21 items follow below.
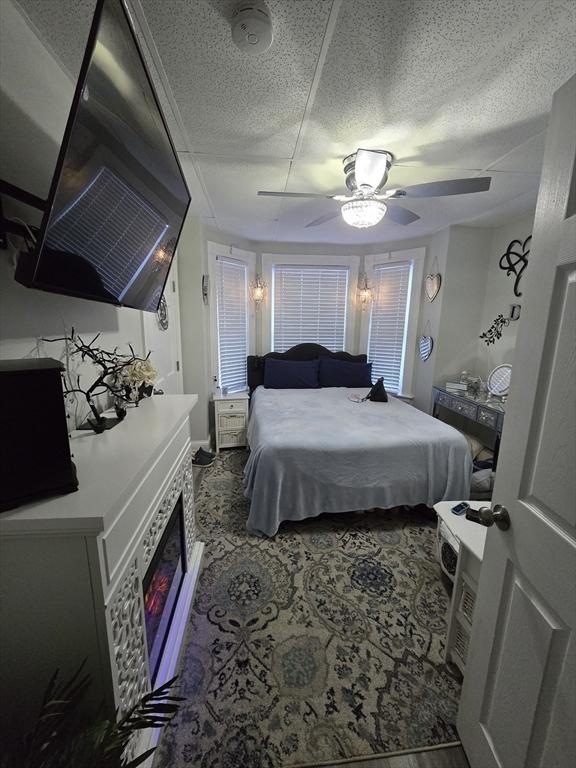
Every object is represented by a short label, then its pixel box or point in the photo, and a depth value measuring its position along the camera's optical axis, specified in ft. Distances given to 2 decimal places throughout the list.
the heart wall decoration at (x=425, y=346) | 11.86
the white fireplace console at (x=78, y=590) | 2.45
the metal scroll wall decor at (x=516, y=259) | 9.68
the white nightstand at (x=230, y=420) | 11.67
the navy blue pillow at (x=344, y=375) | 13.23
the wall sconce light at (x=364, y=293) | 13.96
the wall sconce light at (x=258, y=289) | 13.55
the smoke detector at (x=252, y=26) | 3.23
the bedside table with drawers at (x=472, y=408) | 8.79
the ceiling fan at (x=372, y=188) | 5.47
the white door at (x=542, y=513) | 2.30
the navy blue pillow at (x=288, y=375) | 12.73
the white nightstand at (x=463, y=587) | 4.10
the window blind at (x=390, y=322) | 13.05
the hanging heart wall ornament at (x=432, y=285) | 11.39
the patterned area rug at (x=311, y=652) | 3.75
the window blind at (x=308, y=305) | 13.96
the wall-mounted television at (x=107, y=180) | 2.37
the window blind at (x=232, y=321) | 12.11
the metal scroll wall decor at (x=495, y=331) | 10.40
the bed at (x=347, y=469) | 7.13
